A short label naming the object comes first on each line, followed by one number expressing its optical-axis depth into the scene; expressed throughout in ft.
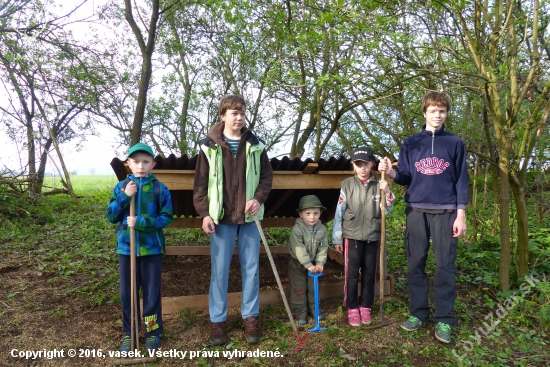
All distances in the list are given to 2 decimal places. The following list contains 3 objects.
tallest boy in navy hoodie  10.77
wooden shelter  11.89
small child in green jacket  11.73
